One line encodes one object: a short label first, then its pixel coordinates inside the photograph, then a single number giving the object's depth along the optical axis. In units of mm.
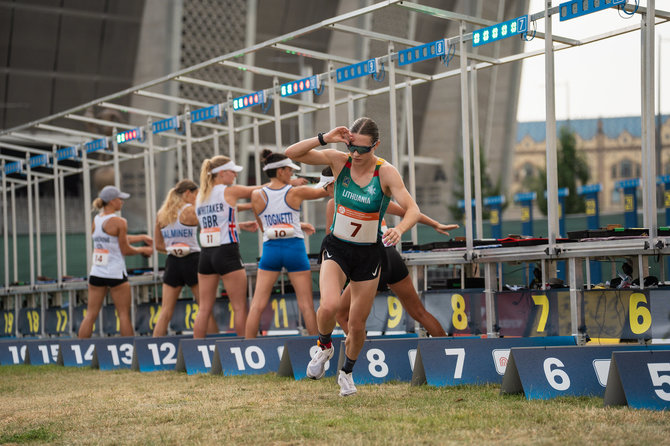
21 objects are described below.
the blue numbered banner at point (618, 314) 14547
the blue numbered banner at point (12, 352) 24906
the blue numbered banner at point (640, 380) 10961
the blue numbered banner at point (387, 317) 19078
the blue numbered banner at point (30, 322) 32312
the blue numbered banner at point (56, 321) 30578
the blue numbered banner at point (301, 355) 16062
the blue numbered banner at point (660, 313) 14305
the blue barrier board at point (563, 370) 12086
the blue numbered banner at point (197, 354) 18234
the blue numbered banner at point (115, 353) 21156
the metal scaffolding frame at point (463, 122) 15156
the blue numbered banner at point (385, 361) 14977
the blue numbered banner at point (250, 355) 17137
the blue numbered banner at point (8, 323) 34187
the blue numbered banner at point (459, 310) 17250
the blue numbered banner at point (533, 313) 15750
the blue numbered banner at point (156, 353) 19812
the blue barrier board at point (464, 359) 13773
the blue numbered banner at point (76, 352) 22437
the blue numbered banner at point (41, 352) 23844
